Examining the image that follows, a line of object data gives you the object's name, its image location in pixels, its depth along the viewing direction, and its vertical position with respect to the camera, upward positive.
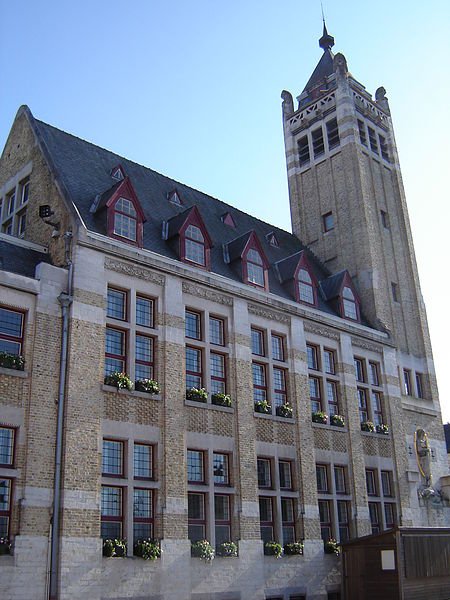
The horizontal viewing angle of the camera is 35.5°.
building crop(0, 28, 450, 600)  20.69 +5.75
